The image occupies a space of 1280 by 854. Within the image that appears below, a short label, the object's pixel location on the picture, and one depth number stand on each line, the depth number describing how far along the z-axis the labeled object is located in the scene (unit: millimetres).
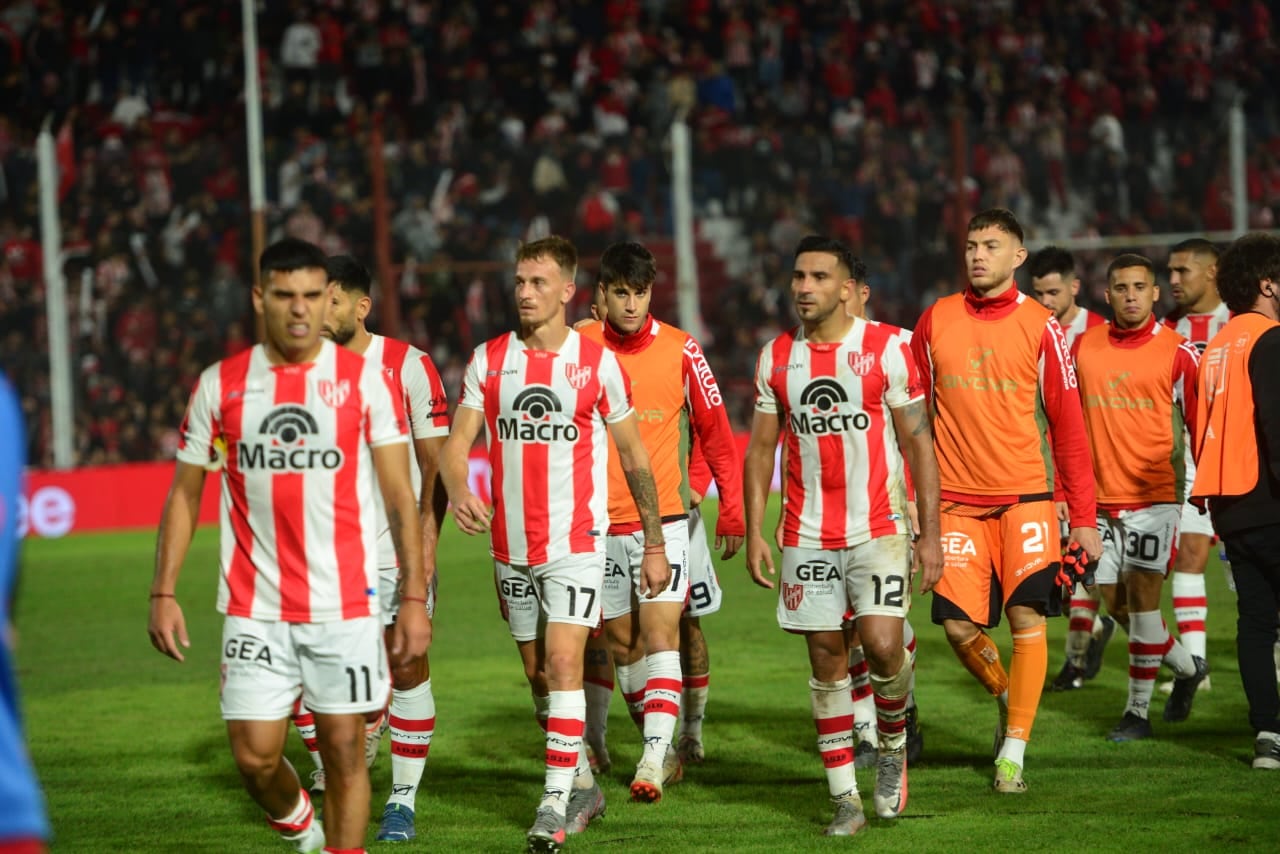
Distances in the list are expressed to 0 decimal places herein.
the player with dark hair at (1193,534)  17527
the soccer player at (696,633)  15703
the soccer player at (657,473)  14391
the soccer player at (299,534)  10289
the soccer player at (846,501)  12797
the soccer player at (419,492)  13273
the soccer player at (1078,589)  17953
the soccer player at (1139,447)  16531
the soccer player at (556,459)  12680
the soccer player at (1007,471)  13898
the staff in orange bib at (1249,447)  13609
